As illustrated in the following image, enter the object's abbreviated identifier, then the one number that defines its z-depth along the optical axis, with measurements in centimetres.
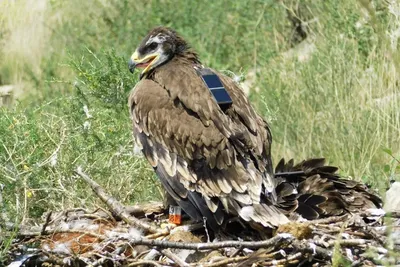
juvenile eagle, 1308
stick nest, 1210
